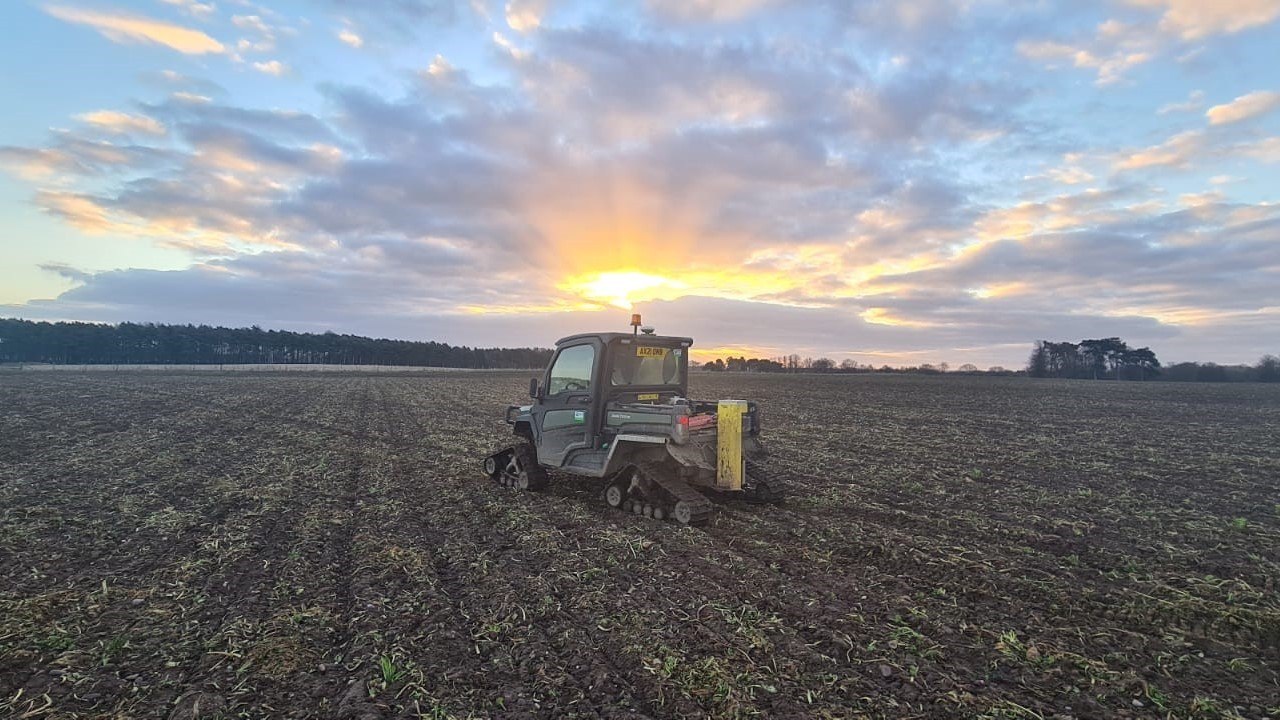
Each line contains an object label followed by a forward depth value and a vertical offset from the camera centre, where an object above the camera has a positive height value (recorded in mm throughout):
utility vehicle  8898 -1100
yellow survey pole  9188 -1224
